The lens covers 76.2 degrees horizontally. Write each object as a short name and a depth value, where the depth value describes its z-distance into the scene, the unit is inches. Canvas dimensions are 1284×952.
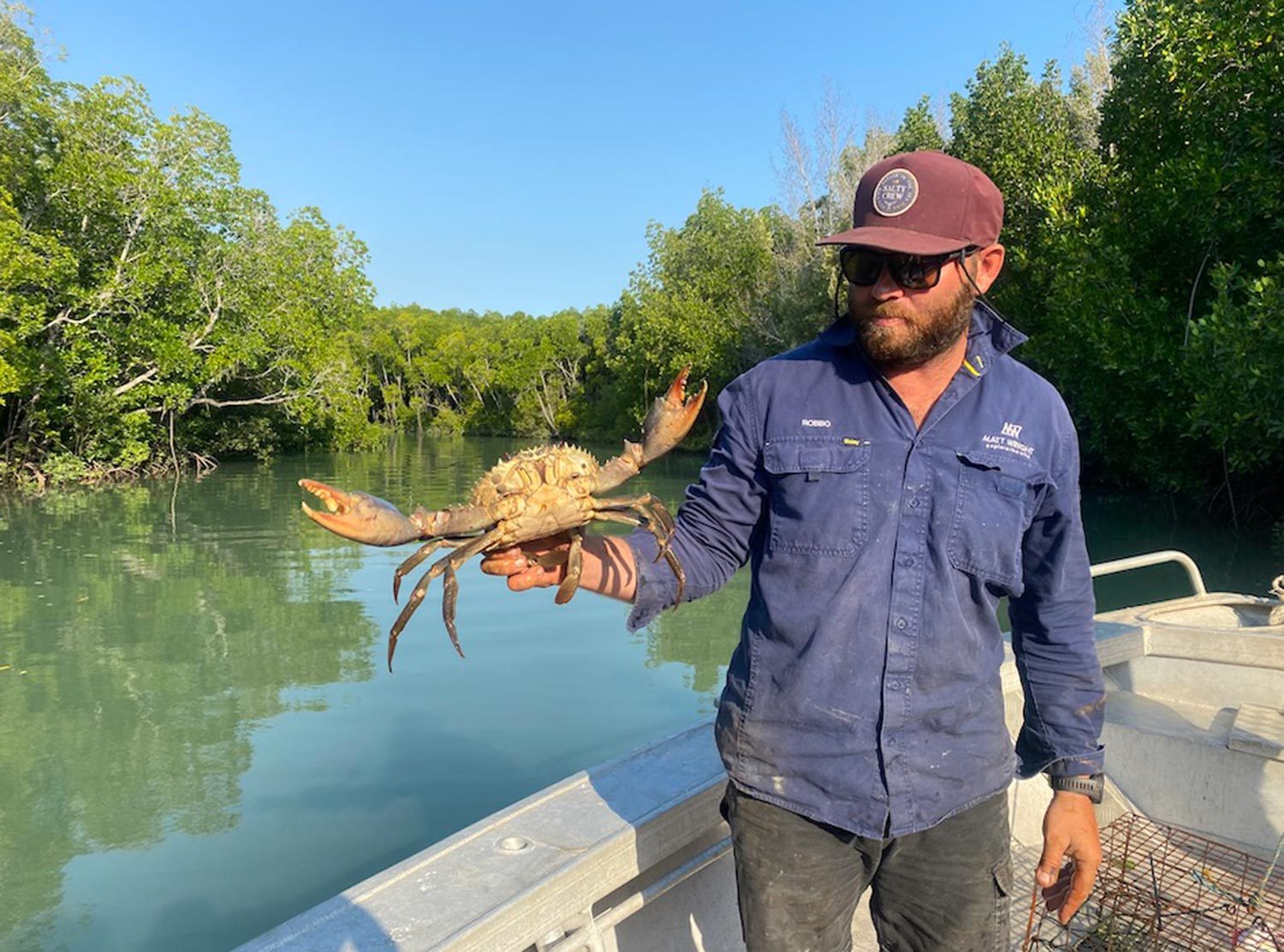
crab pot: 108.5
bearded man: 68.0
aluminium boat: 69.0
